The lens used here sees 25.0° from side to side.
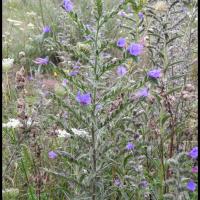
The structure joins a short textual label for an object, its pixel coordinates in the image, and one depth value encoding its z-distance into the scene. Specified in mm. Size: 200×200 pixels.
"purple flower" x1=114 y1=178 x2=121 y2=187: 2395
